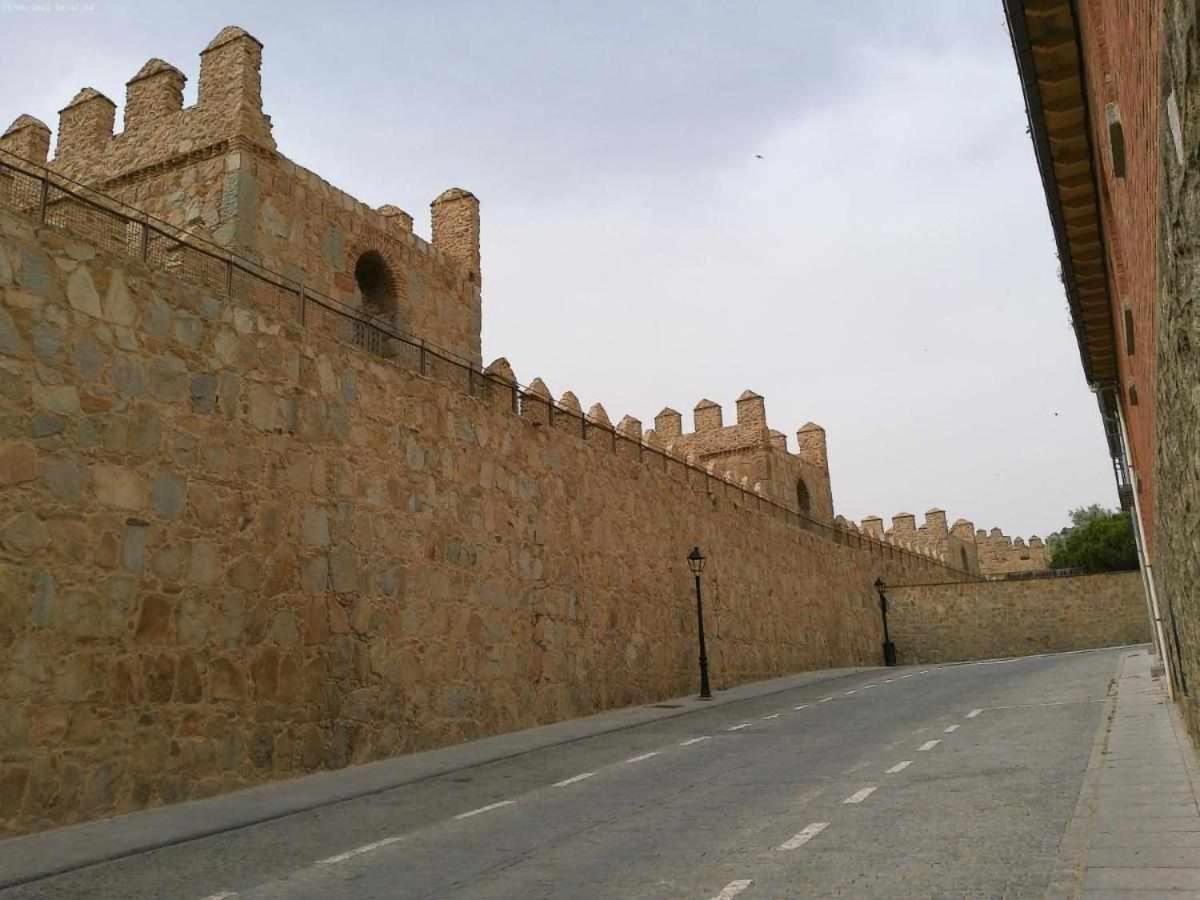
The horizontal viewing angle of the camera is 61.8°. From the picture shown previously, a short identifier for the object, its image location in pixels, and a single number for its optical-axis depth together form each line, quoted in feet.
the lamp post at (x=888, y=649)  141.49
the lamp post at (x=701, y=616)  72.43
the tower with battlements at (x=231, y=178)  52.42
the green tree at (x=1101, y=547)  205.87
